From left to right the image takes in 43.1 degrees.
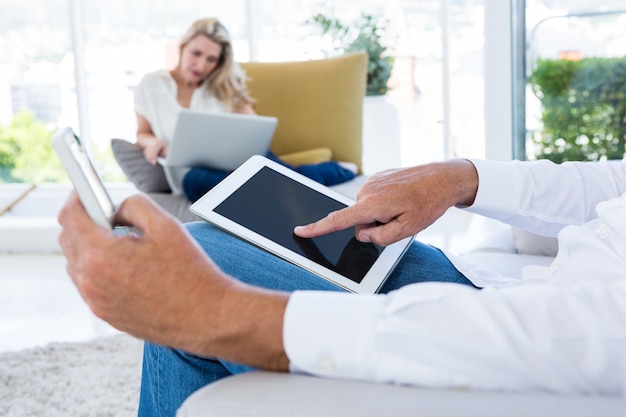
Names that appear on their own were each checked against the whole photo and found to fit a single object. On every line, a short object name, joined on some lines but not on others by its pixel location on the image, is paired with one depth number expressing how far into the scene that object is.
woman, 3.17
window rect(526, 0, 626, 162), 3.52
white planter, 4.56
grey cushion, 2.83
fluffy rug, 1.78
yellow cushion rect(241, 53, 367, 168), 3.27
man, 0.57
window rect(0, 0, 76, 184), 5.12
